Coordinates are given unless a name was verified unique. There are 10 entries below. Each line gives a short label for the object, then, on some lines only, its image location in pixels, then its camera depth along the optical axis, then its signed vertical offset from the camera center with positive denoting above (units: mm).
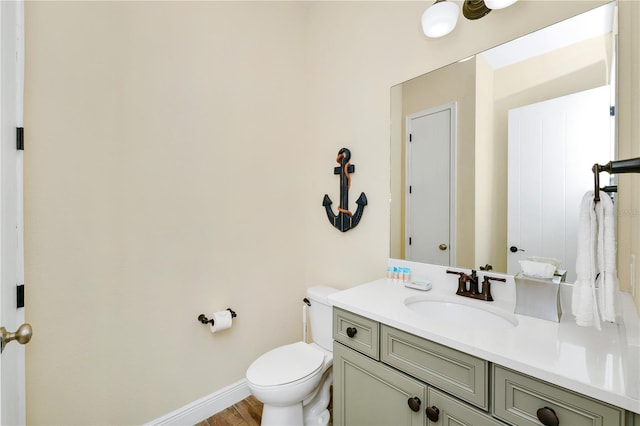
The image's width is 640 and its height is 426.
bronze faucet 1284 -356
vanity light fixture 1314 +930
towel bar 615 +99
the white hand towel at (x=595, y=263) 789 -153
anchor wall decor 1932 +97
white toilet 1415 -856
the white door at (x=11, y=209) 813 +11
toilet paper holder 1710 -652
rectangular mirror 1102 +288
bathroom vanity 714 -474
